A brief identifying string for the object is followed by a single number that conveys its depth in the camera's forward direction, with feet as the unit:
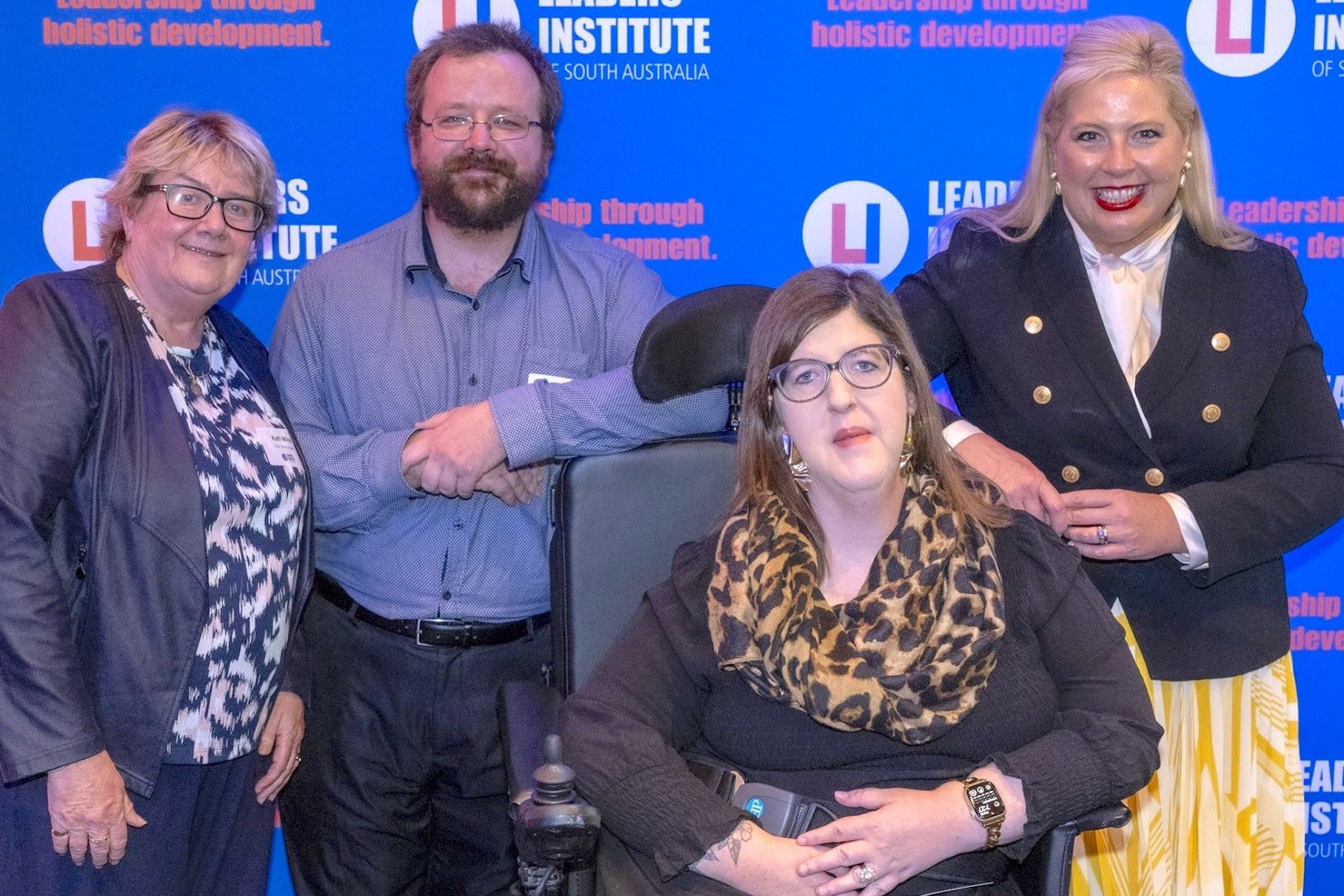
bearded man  8.77
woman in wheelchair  6.36
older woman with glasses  6.63
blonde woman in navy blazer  7.75
